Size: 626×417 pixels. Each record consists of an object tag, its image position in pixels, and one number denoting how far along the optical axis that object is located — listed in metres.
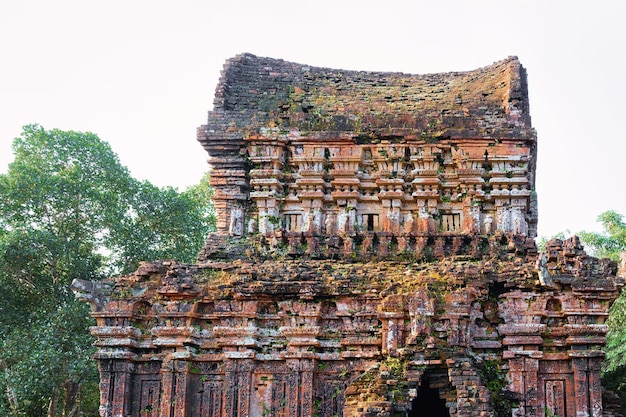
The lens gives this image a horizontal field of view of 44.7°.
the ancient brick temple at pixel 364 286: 11.41
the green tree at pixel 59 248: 21.08
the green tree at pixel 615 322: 19.30
